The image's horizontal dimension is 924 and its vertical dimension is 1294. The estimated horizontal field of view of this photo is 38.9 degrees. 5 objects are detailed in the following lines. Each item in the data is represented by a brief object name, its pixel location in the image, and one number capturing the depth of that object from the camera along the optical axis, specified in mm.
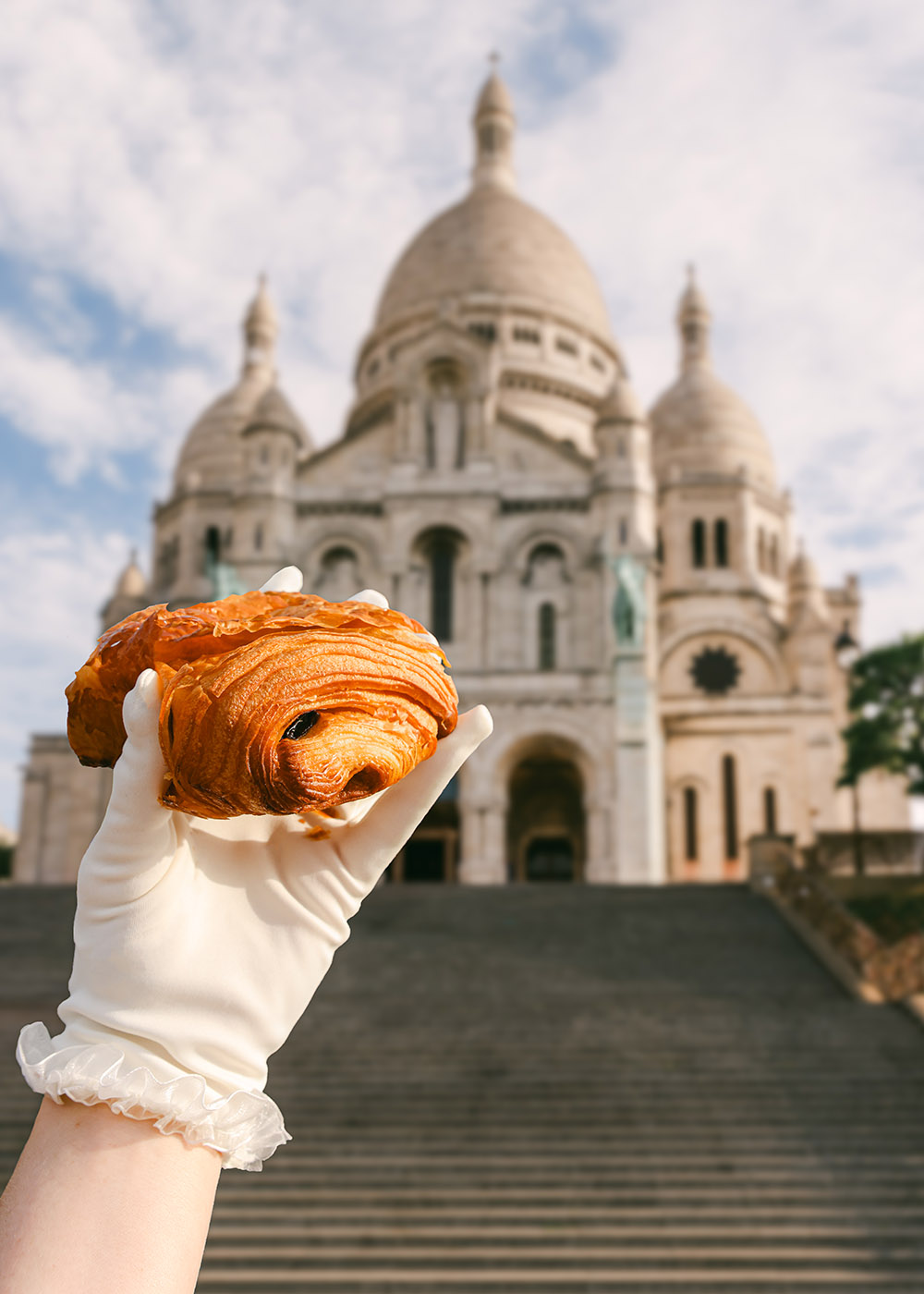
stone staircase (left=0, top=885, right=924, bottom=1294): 10750
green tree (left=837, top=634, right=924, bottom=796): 29708
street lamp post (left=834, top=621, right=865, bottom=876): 27652
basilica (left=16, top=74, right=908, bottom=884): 32562
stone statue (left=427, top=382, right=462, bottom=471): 36562
